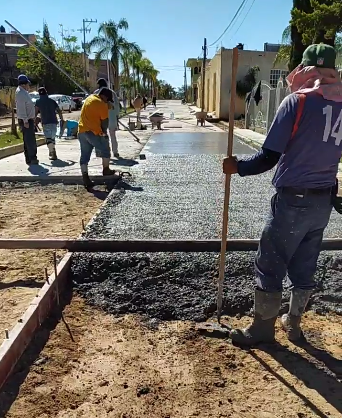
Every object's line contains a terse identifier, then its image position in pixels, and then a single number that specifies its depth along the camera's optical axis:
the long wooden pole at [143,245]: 4.09
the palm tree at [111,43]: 39.41
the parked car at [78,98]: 42.94
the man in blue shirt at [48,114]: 10.06
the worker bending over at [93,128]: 7.27
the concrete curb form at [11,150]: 11.21
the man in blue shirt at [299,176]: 2.48
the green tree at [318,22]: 10.59
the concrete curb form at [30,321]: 2.54
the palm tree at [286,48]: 16.13
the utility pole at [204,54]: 38.20
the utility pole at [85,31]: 58.34
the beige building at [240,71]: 27.95
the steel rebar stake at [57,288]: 3.48
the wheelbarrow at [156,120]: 22.12
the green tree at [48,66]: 50.81
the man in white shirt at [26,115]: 9.16
